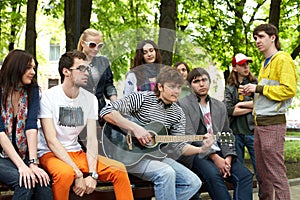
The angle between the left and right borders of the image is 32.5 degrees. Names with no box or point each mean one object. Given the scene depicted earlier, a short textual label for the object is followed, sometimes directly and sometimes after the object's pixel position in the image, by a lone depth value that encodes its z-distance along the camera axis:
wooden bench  4.26
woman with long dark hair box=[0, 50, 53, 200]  4.06
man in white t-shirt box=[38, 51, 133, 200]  4.22
